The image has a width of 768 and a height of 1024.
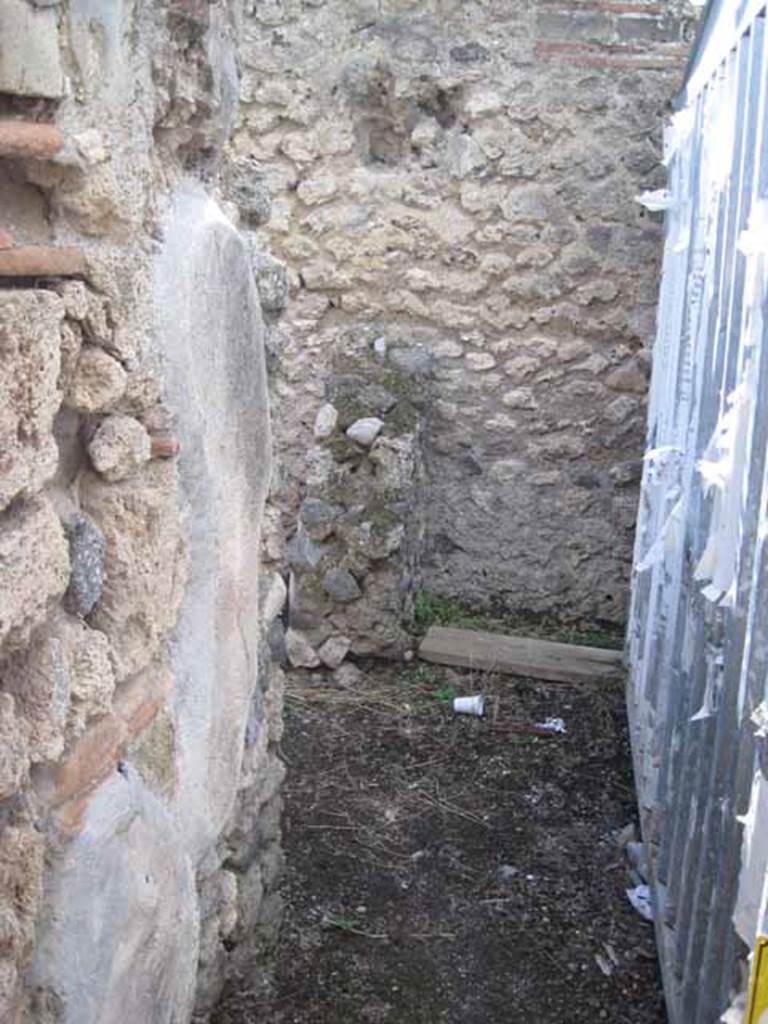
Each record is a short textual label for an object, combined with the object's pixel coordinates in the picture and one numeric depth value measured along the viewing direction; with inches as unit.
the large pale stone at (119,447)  61.4
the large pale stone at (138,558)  63.1
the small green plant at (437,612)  207.5
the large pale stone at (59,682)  54.5
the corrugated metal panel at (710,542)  81.7
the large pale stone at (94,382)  59.1
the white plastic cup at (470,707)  180.1
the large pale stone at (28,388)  49.6
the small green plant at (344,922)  123.5
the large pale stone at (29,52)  50.4
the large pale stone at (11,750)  51.4
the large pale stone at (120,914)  57.9
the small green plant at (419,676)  190.5
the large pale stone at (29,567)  50.4
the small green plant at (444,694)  184.9
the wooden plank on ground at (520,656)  191.8
